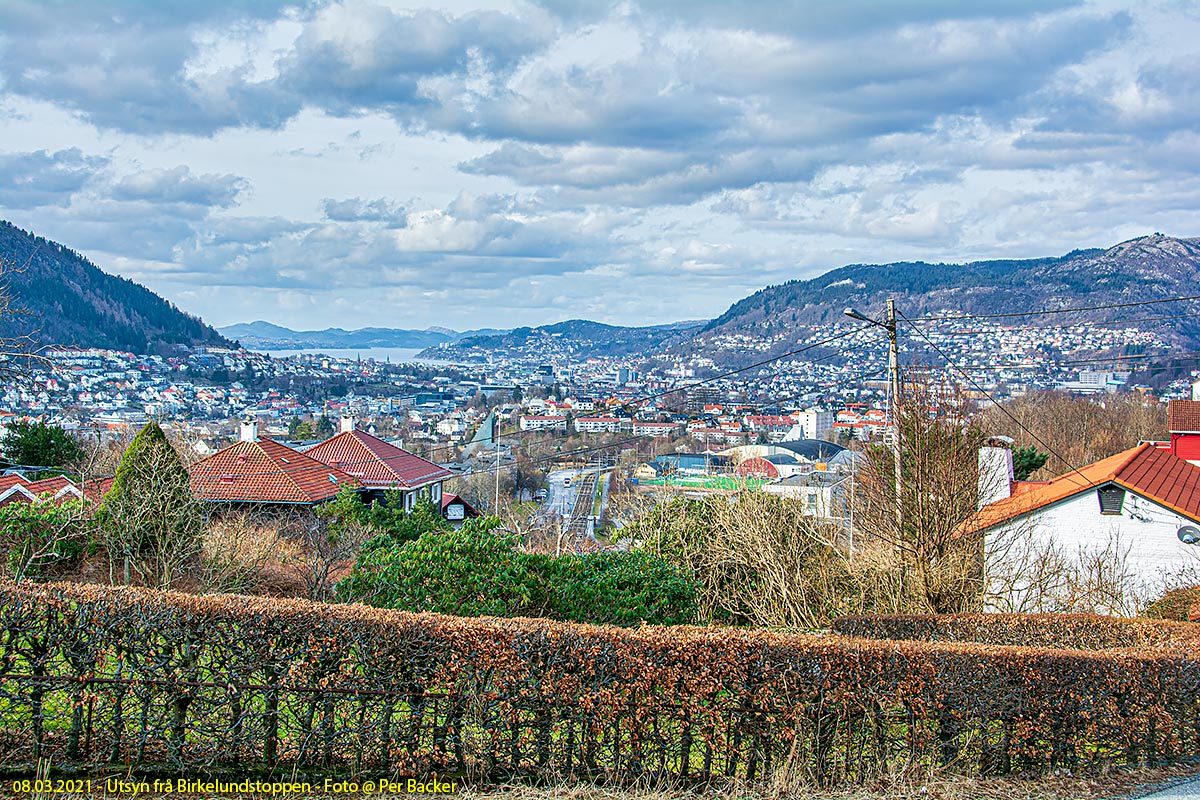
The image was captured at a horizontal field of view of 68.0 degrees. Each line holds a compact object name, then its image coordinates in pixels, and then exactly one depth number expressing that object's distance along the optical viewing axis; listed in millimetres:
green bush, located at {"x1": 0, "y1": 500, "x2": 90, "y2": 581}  12055
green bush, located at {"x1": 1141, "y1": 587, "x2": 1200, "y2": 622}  12398
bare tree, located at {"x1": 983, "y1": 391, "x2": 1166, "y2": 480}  39906
